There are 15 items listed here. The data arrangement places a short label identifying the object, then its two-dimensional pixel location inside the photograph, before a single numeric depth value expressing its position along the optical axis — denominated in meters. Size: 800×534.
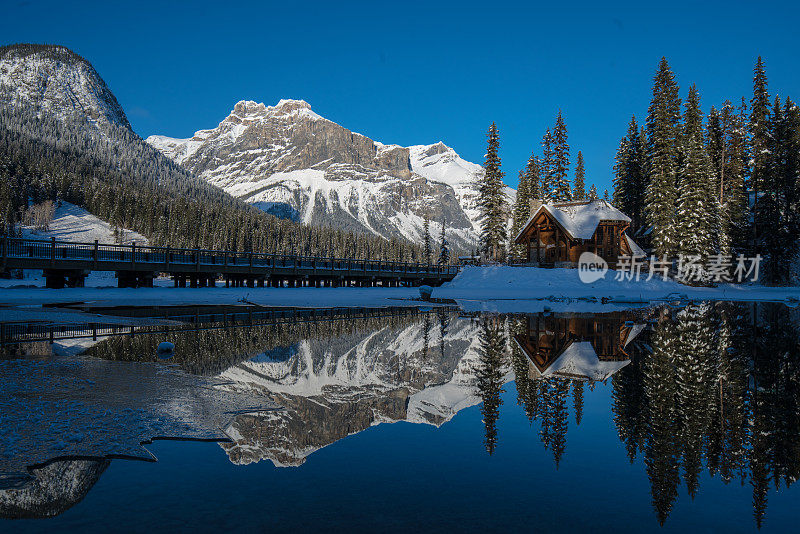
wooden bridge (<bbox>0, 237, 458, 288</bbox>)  32.97
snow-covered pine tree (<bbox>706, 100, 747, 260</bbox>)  60.47
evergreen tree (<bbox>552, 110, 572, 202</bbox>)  67.25
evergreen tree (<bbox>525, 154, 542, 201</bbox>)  70.76
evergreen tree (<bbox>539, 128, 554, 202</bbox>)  67.75
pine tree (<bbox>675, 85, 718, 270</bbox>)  52.25
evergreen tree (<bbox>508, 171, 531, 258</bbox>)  73.00
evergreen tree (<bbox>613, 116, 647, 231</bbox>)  69.86
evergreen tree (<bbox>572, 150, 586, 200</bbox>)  81.56
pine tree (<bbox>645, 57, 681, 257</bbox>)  54.06
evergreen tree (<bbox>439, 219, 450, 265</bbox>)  99.78
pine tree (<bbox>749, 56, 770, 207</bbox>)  63.03
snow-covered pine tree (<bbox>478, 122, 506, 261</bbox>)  64.94
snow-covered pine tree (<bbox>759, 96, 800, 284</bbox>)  56.66
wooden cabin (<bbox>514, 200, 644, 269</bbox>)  54.03
